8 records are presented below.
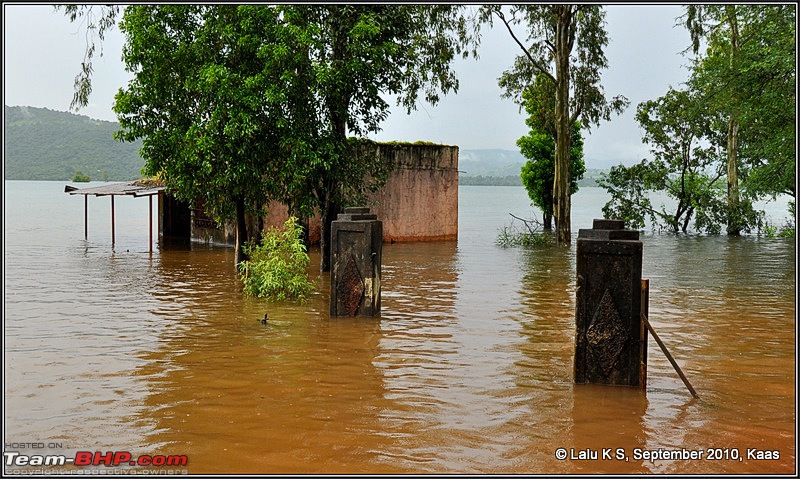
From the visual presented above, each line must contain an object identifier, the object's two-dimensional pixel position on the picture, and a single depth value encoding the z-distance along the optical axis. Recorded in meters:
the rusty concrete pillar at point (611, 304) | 7.32
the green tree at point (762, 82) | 16.23
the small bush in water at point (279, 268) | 13.34
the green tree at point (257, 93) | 15.20
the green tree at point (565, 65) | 26.61
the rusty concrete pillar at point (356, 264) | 10.89
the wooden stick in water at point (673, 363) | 7.11
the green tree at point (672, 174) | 33.97
